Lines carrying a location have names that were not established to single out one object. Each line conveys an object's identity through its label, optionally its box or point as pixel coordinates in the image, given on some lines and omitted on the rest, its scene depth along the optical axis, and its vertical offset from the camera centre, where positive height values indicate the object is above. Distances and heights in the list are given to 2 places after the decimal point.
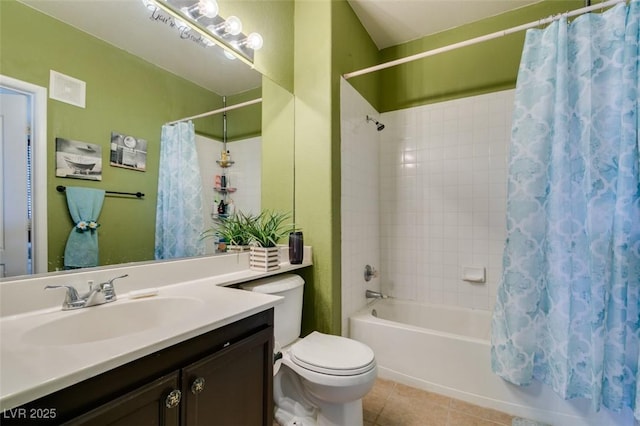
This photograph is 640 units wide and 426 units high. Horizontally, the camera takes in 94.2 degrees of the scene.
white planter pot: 1.62 -0.25
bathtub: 1.54 -0.94
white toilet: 1.30 -0.71
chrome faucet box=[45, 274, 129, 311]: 0.97 -0.28
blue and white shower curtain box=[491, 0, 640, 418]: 1.32 -0.02
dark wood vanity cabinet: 0.62 -0.44
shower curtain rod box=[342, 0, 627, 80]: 1.38 +0.98
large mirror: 1.00 +0.52
